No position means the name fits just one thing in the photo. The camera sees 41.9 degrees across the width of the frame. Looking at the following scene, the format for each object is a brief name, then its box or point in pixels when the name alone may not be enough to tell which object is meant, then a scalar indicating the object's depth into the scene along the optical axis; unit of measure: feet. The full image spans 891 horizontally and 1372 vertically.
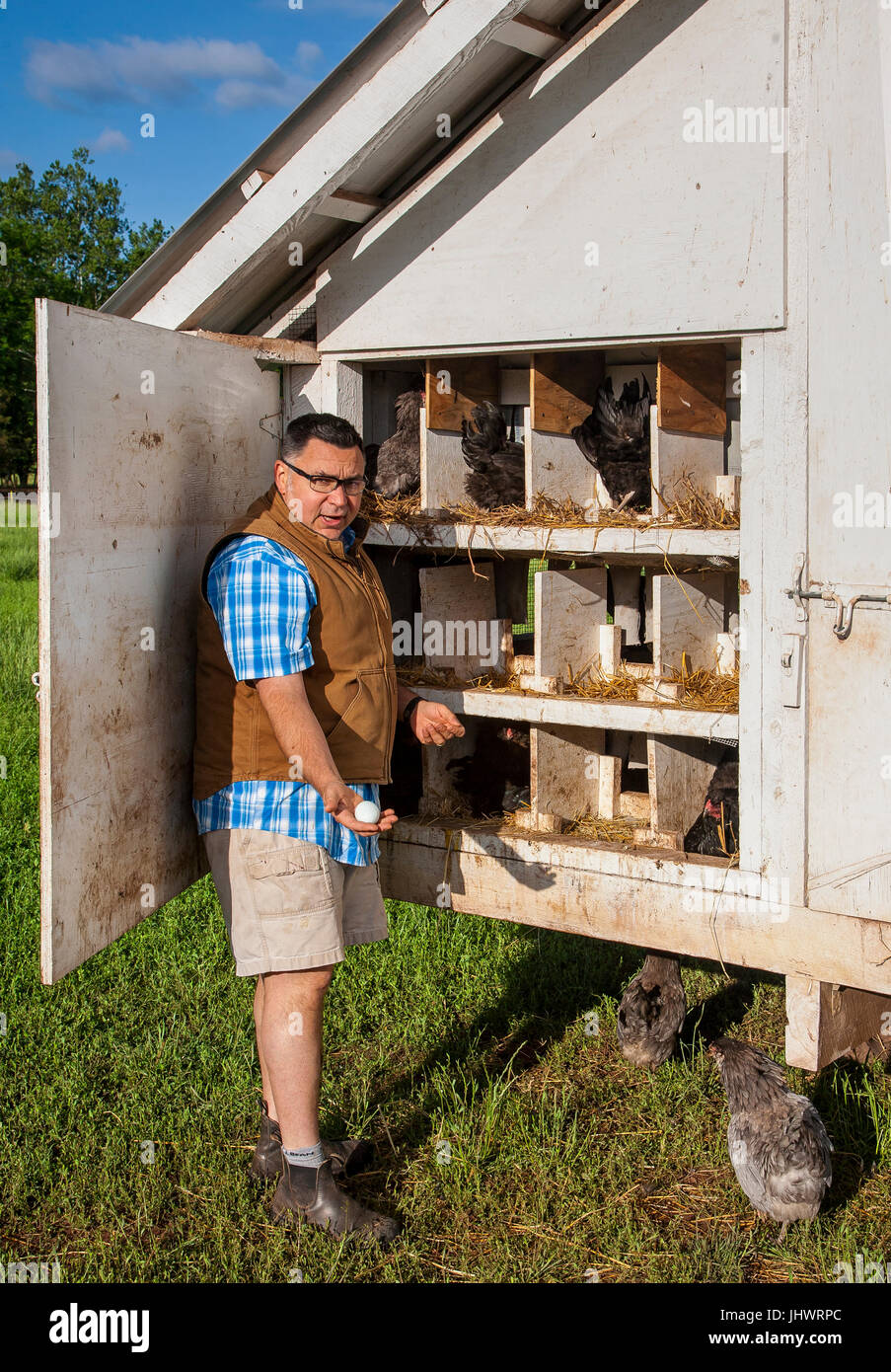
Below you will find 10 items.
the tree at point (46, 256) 129.29
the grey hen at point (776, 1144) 10.60
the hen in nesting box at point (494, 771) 14.10
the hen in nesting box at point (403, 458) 13.53
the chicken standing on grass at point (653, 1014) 13.94
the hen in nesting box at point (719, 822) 12.10
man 10.52
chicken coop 9.80
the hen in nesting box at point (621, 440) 13.07
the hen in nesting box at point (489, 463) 13.34
